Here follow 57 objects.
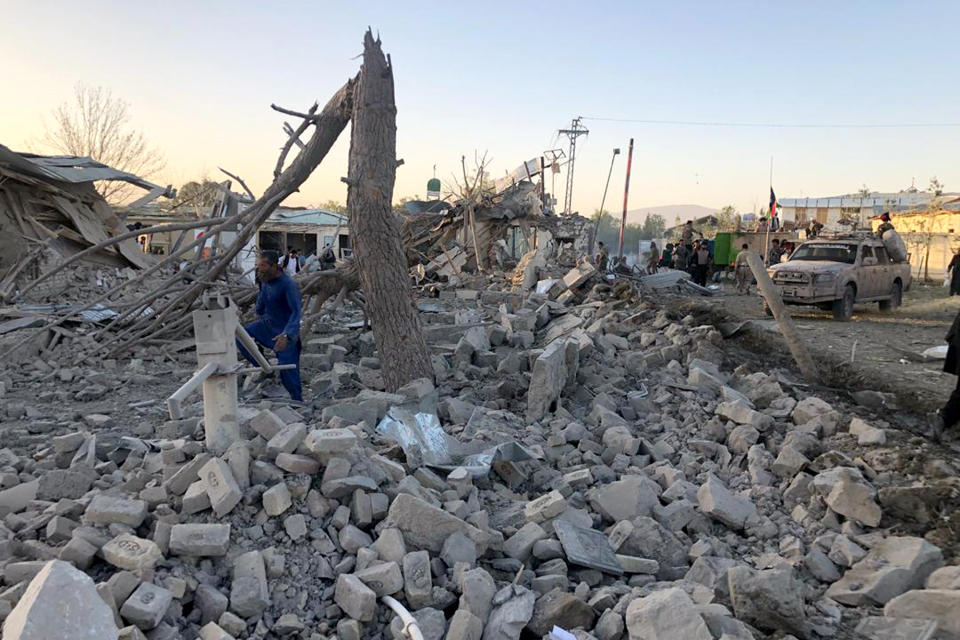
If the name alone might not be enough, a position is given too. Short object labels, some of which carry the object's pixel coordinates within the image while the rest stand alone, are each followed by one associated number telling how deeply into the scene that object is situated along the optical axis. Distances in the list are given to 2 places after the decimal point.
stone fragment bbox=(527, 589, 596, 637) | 2.72
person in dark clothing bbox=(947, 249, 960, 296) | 16.39
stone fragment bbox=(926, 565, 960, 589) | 3.04
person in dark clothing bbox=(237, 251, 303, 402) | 5.75
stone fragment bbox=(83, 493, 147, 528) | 2.89
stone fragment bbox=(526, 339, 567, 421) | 5.61
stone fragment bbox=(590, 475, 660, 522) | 3.86
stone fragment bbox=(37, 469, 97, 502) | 3.37
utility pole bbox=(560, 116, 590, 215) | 33.50
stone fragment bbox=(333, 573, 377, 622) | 2.64
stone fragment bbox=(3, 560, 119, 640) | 1.92
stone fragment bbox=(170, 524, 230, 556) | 2.74
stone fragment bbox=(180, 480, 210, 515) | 3.01
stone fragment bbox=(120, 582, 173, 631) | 2.35
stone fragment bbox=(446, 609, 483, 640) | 2.59
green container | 25.72
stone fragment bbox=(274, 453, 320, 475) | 3.27
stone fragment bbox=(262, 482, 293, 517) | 3.06
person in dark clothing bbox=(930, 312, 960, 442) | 5.51
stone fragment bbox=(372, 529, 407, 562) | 2.95
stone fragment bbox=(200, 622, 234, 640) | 2.36
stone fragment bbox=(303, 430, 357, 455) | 3.33
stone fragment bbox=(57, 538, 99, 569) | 2.65
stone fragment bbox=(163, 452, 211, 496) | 3.18
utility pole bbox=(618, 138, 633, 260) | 18.97
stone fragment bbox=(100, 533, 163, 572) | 2.60
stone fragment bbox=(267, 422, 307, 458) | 3.34
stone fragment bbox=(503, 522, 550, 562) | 3.27
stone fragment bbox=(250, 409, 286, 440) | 3.58
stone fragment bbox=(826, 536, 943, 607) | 3.14
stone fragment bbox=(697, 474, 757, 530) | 3.93
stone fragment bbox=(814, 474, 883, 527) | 3.84
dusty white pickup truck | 13.10
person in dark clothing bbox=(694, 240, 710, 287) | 19.34
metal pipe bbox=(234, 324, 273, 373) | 3.82
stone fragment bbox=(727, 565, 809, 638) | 2.82
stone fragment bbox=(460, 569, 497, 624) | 2.74
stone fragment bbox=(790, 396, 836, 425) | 5.23
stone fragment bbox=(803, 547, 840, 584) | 3.44
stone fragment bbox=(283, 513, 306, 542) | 3.01
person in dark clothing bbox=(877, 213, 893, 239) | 15.44
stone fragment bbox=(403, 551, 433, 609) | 2.78
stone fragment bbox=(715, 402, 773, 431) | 5.14
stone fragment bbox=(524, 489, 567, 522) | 3.54
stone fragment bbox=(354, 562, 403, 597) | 2.78
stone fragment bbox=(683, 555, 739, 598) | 3.06
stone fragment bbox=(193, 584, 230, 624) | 2.54
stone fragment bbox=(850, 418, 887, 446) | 4.68
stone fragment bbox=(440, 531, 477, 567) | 3.05
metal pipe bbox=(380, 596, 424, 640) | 2.49
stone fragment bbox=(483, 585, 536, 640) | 2.65
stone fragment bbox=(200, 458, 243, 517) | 2.98
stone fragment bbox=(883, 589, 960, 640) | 2.75
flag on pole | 24.15
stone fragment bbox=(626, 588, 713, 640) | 2.48
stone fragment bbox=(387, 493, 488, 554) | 3.12
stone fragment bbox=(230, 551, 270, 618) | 2.59
